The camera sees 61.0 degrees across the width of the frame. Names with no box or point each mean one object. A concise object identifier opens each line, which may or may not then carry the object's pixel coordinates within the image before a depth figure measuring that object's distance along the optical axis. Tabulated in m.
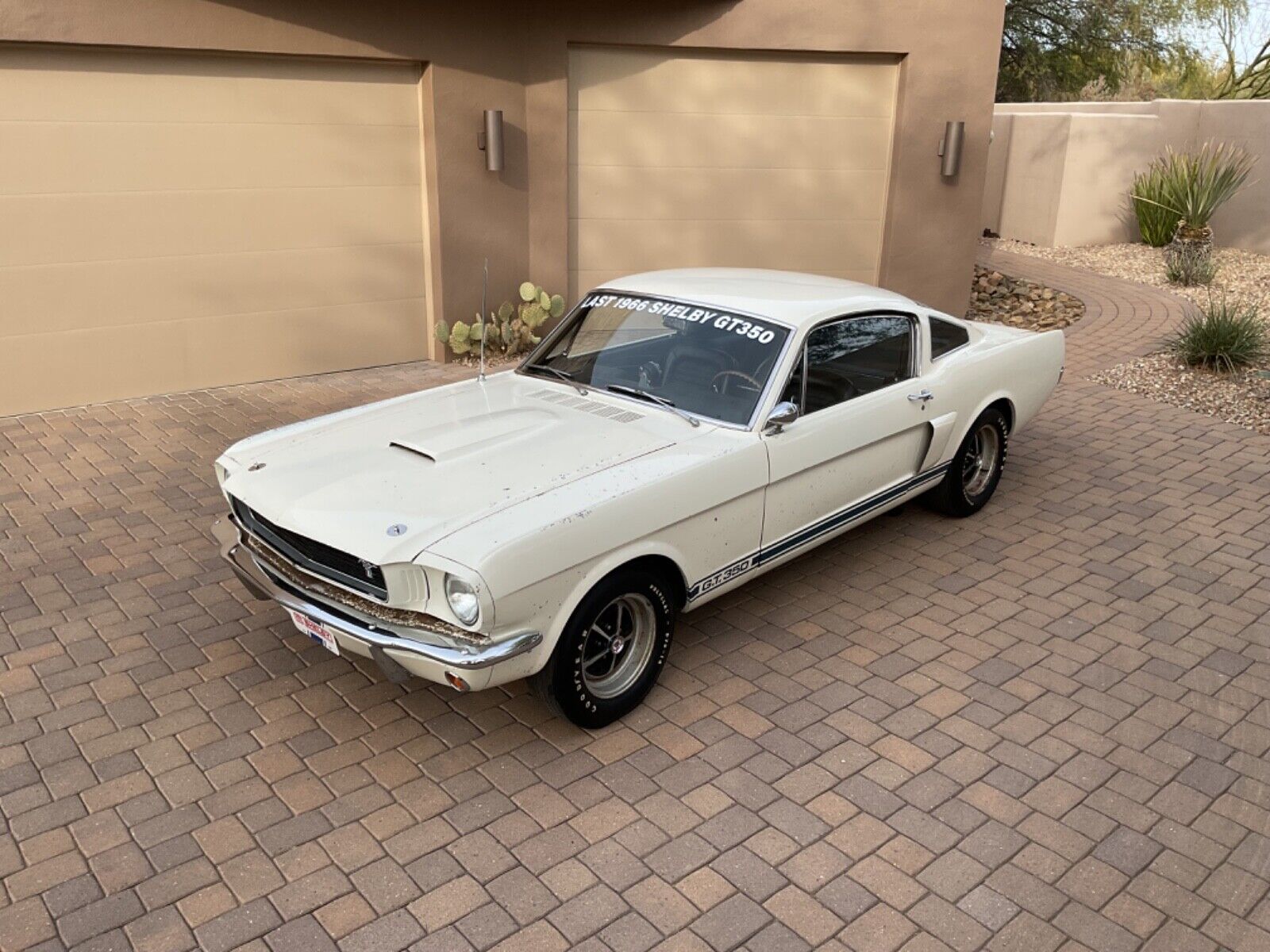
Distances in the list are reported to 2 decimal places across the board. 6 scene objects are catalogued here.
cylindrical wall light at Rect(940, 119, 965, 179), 10.54
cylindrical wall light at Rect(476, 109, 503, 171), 9.14
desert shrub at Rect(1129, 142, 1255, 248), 13.56
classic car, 3.78
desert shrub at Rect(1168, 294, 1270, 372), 9.41
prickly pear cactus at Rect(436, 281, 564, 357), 9.51
